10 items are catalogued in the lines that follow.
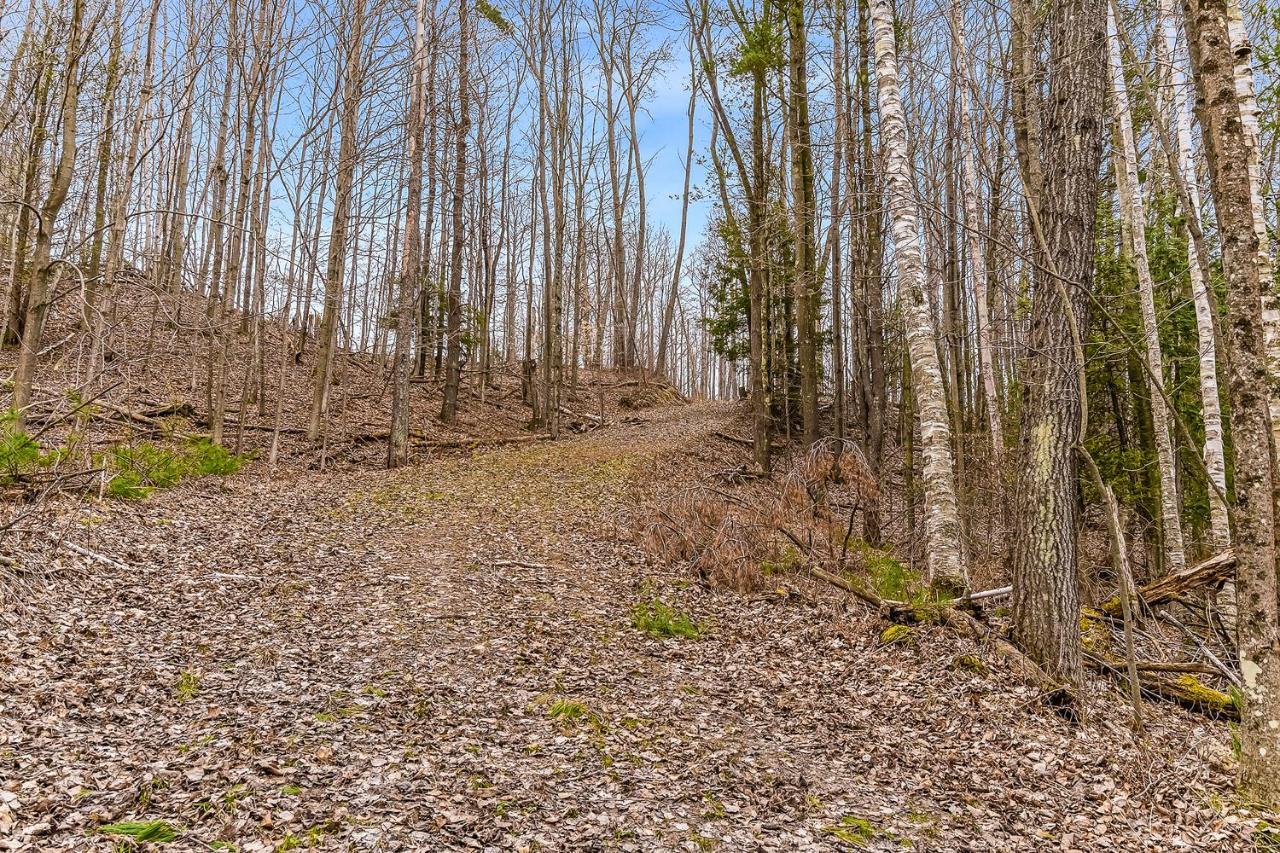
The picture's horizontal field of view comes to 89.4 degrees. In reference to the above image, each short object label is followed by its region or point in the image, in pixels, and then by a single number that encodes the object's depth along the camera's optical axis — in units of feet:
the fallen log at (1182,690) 15.88
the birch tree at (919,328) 20.31
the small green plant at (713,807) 11.40
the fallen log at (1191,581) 17.87
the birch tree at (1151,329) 26.86
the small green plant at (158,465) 24.85
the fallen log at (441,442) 46.73
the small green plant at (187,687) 13.40
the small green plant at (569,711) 14.40
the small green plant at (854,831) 10.85
